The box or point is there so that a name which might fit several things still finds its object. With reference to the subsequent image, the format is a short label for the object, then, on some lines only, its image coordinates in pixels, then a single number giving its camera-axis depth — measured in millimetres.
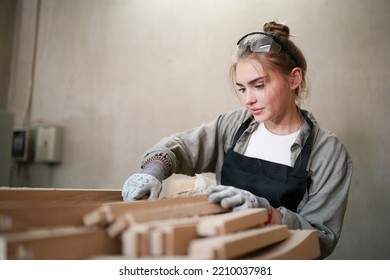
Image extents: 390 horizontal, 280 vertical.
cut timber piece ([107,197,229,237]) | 402
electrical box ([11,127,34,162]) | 1534
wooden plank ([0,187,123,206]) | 612
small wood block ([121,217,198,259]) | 375
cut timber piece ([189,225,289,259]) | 374
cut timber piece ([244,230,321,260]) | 472
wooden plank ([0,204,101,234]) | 375
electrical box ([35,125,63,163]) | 1482
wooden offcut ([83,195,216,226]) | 404
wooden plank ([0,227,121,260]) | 338
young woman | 885
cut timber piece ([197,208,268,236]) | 417
